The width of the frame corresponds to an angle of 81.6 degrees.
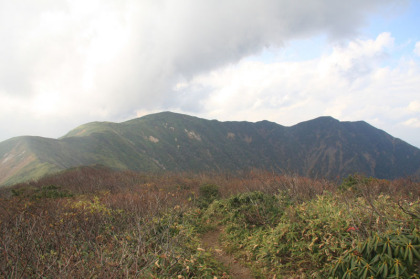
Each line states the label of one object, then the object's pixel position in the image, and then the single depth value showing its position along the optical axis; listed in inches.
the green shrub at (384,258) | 145.0
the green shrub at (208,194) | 545.5
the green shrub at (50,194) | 575.2
